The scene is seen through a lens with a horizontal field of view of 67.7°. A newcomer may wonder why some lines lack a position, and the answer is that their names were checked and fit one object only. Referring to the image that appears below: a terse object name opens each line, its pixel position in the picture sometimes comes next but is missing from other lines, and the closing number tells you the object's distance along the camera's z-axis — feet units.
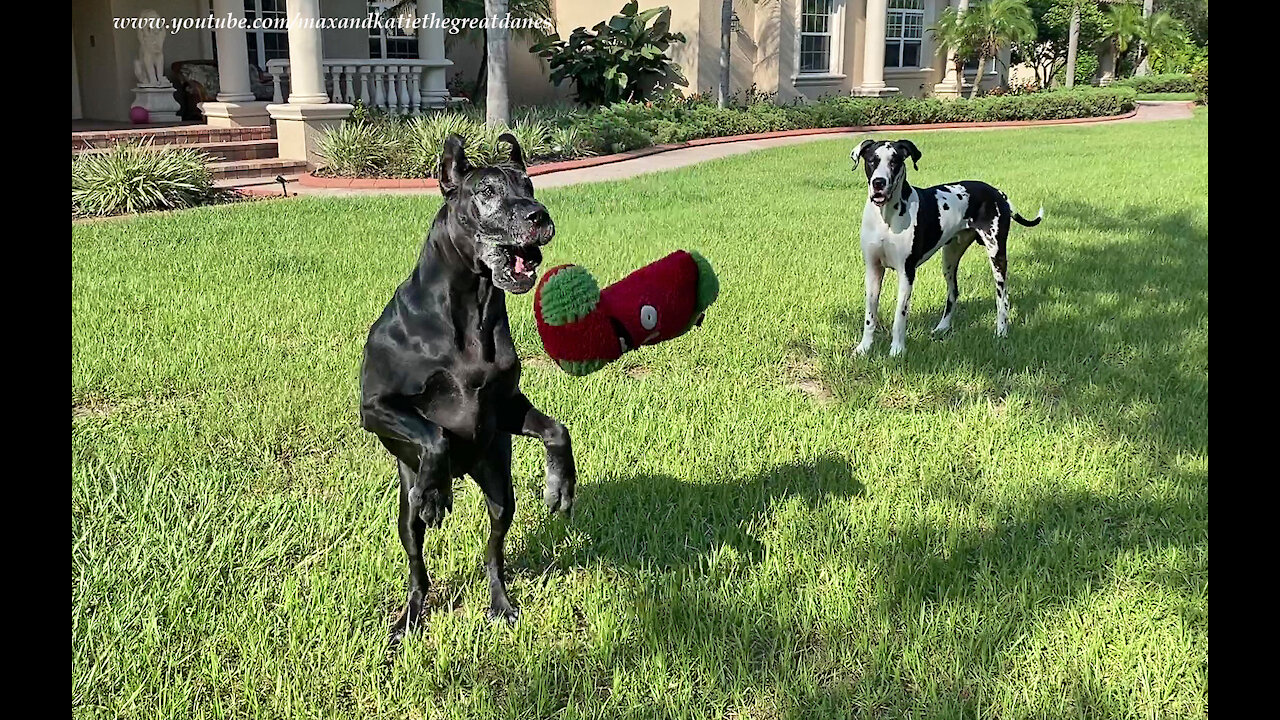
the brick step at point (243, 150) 45.70
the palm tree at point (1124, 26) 123.95
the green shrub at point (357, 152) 43.75
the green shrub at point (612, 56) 68.64
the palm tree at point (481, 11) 64.03
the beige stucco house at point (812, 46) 74.74
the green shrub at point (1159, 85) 143.43
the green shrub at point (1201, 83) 105.34
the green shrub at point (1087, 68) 137.90
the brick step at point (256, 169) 43.47
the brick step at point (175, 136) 43.68
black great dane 8.00
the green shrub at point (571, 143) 51.06
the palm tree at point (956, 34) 91.71
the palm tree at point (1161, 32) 128.77
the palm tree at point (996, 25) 90.84
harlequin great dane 18.01
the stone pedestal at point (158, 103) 51.78
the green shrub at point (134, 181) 34.63
